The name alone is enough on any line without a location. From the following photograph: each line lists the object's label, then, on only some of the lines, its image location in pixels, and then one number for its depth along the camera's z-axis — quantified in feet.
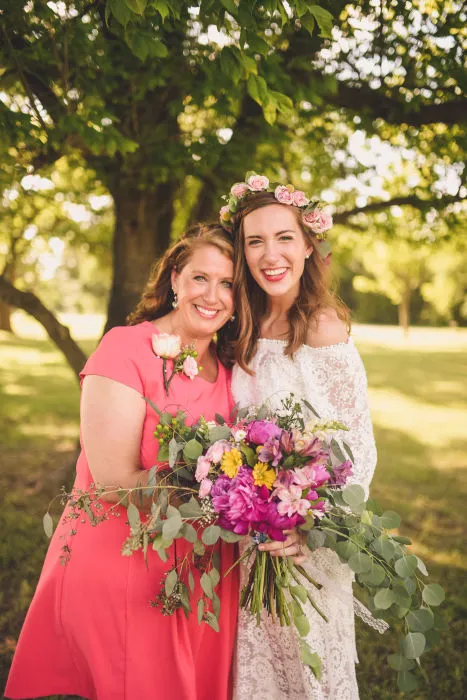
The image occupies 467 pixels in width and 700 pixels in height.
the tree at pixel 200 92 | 10.32
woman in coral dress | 8.30
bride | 9.29
